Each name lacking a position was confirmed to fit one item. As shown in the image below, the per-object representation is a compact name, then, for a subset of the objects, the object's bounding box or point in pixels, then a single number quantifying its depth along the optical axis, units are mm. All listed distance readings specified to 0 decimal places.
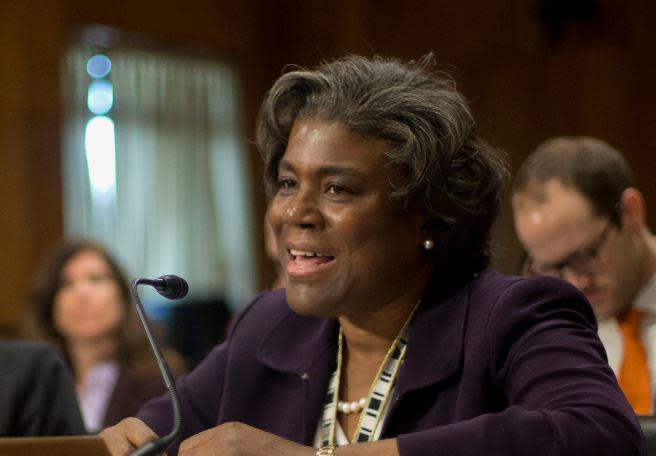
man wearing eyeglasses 5777
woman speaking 3738
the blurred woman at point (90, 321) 8719
